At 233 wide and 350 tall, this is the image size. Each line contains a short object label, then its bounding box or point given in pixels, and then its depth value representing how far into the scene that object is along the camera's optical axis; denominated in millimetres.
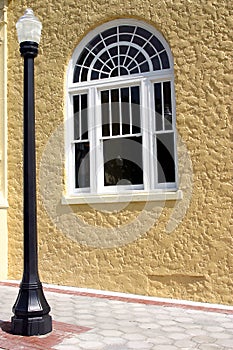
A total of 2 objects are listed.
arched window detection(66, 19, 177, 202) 7148
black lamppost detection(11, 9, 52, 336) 5000
